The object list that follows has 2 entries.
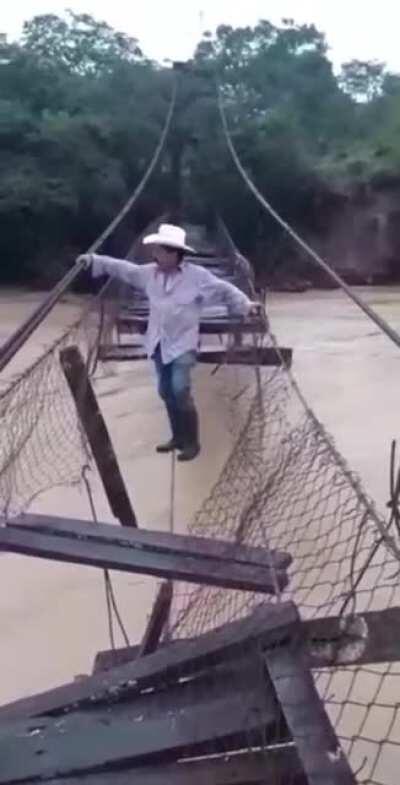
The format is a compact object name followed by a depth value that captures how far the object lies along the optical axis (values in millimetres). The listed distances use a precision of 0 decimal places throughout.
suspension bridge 1457
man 4973
